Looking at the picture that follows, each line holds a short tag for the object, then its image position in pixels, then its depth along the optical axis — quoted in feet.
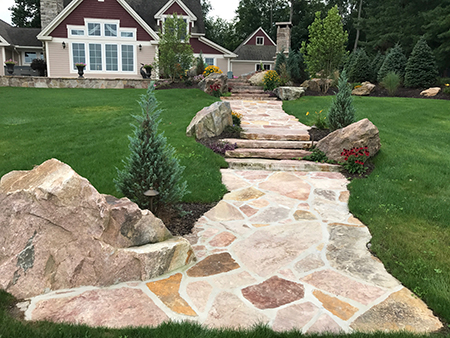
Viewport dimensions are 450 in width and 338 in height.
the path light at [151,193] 12.63
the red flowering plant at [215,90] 51.83
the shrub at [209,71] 61.10
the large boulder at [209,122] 28.43
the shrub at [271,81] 57.98
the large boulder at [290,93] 51.26
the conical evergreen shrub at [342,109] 27.63
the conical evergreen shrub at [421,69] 55.57
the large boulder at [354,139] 23.72
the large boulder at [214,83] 52.60
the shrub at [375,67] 64.07
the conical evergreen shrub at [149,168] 13.50
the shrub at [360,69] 62.34
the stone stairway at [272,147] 23.99
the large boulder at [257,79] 62.34
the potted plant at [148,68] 67.51
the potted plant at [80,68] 66.13
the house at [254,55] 114.01
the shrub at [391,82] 53.21
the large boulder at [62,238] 10.12
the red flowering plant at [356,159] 22.74
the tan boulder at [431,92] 52.13
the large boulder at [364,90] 54.39
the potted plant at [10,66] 64.69
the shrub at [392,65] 60.39
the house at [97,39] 69.57
